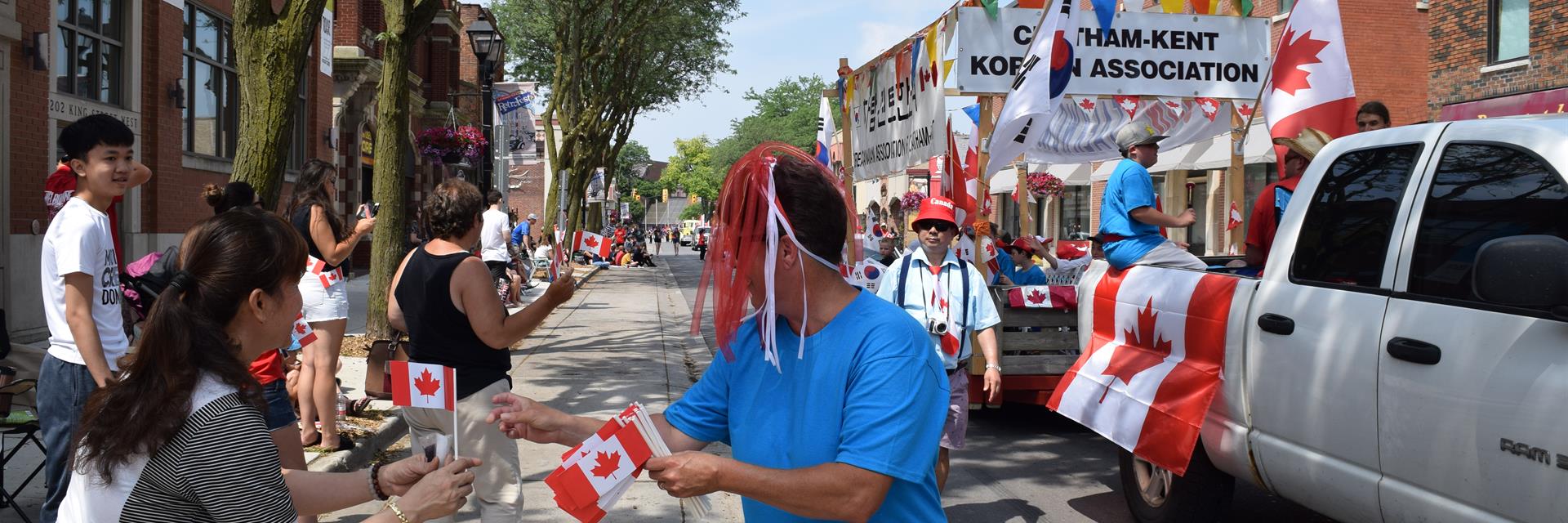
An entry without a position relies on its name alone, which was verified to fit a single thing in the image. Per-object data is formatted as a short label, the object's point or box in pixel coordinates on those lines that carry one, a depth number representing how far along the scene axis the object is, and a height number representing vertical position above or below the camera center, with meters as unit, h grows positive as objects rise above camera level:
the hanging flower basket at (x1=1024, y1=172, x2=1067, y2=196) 23.73 +1.04
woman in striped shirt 2.16 -0.36
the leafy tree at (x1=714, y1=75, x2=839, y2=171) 89.88 +9.26
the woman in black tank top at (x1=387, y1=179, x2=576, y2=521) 4.18 -0.36
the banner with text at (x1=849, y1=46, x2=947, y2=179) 8.79 +1.01
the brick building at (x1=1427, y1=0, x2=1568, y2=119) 18.78 +3.25
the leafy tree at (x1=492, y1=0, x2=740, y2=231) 27.38 +4.88
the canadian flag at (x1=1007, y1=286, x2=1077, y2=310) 7.20 -0.39
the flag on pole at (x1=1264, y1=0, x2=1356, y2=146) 6.94 +0.95
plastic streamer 2.13 -0.01
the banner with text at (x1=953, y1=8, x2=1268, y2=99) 8.35 +1.35
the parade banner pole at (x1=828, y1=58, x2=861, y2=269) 10.82 +0.86
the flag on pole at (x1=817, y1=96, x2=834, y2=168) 11.77 +1.13
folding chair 4.70 -0.83
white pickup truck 2.98 -0.30
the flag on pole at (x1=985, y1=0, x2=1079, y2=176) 7.22 +0.91
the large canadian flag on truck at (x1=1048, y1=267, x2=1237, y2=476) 4.50 -0.53
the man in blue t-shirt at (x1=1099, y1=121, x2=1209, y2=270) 5.83 +0.07
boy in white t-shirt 3.82 -0.22
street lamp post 15.21 +2.34
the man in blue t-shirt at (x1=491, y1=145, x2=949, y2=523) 2.06 -0.32
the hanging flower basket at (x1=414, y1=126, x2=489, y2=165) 18.78 +1.36
